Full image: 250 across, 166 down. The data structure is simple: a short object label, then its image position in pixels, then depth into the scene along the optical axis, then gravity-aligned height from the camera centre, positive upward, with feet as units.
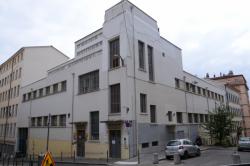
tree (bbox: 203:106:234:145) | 81.36 -4.72
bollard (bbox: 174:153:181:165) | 44.18 -10.12
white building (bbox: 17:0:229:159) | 58.18 +7.78
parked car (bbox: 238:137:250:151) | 65.59 -10.41
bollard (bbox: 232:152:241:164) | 36.22 -8.31
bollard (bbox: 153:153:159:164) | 45.39 -10.30
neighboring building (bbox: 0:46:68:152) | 110.98 +25.53
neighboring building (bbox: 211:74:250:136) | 166.25 +22.95
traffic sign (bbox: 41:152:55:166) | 16.17 -3.67
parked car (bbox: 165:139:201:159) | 49.95 -8.86
